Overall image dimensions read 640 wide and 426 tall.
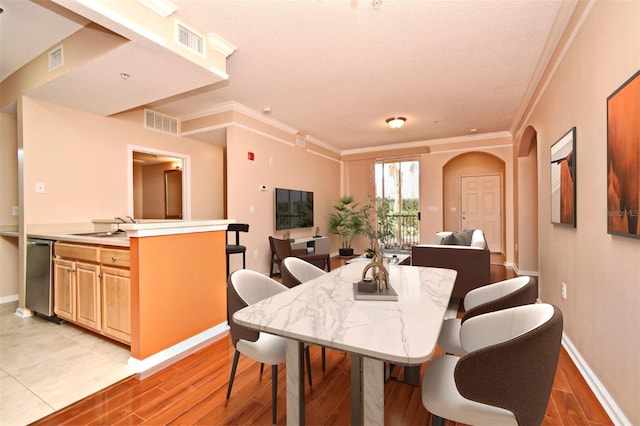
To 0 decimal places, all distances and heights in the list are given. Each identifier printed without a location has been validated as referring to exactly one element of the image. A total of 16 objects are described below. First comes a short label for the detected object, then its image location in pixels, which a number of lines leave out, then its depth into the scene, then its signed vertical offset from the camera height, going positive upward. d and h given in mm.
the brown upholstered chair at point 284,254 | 4406 -652
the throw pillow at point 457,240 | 3818 -370
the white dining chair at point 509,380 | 970 -576
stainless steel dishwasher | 2975 -660
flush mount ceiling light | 5055 +1592
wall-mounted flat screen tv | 5412 +94
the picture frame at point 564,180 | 2281 +269
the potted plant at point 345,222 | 7070 -223
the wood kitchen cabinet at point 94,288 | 2301 -631
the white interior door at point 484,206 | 6703 +137
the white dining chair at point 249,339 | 1492 -695
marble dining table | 963 -433
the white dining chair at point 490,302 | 1459 -489
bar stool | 4164 -214
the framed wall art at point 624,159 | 1426 +270
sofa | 3391 -584
